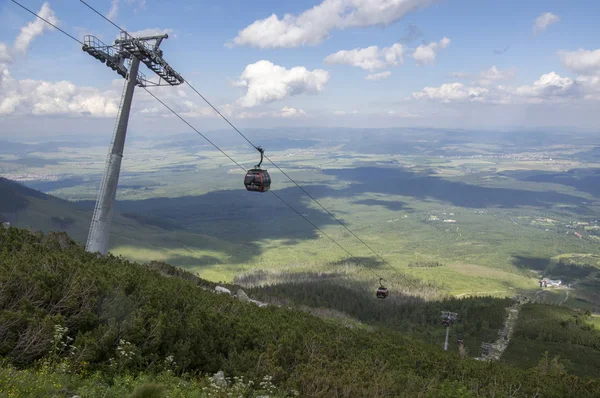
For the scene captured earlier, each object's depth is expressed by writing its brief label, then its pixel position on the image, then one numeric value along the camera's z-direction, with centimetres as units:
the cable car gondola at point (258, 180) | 2322
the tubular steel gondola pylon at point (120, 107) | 2273
